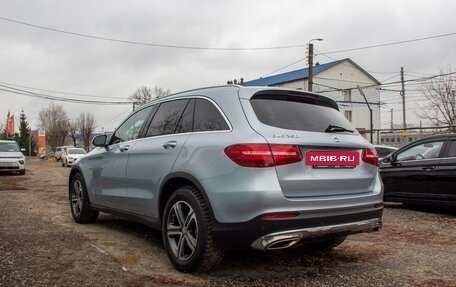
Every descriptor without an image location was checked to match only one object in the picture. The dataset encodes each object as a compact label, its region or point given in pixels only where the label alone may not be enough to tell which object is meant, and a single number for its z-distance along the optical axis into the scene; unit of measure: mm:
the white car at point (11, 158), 19625
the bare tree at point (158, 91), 70912
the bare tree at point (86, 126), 87875
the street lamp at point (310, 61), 27873
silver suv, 3877
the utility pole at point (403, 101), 41478
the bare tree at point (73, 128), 88438
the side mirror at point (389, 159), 9506
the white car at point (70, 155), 32438
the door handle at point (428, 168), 8602
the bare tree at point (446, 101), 33262
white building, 49688
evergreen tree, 80319
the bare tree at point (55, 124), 86375
